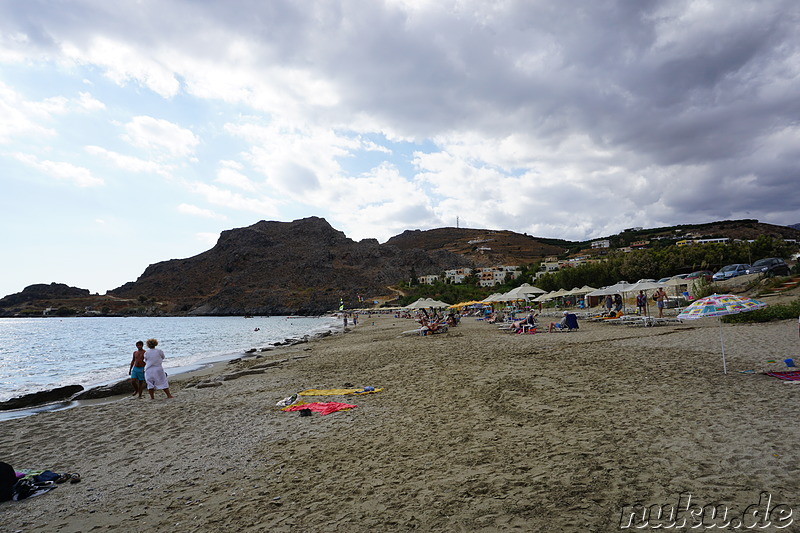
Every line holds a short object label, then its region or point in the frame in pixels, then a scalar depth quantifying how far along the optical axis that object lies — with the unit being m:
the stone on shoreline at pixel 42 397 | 11.81
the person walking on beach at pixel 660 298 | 21.15
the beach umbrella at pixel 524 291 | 27.70
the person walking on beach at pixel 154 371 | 11.03
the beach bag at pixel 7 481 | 5.08
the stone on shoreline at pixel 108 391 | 12.50
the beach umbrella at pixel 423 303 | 30.40
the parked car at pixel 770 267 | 29.14
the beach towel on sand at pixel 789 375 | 7.29
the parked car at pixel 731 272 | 34.34
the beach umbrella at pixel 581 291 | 32.95
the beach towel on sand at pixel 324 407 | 8.16
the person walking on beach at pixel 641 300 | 23.29
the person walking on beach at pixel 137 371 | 11.59
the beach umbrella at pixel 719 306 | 7.66
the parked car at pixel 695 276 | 36.07
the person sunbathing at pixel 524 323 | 21.41
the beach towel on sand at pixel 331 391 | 9.70
